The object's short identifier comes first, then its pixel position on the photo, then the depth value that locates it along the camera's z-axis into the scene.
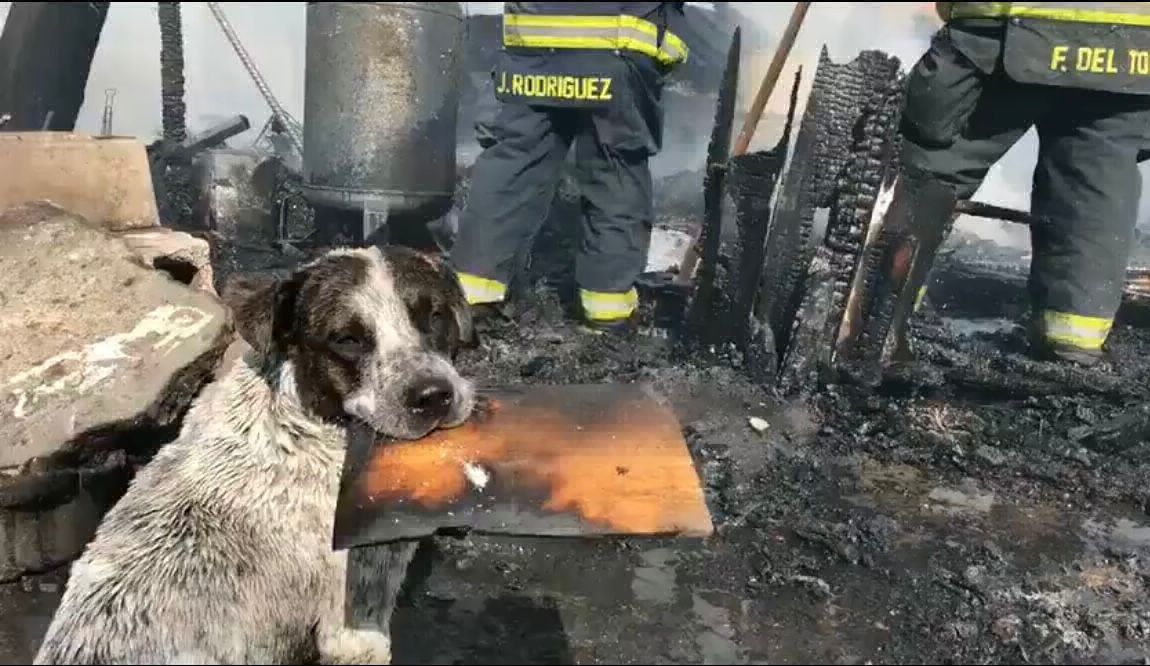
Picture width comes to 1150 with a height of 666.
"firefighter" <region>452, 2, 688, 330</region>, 4.97
